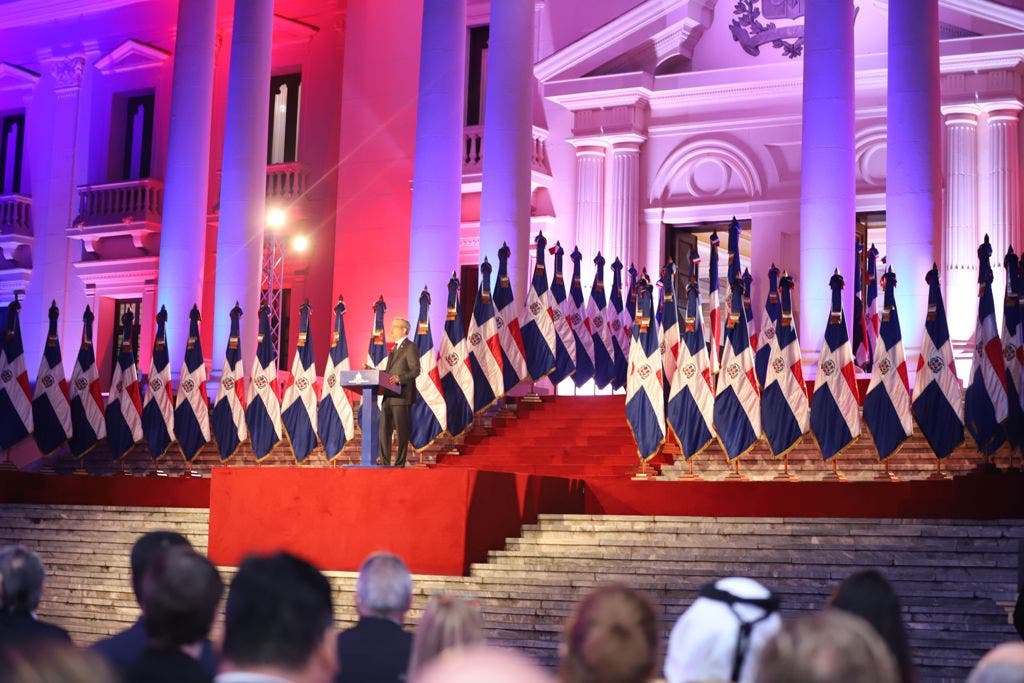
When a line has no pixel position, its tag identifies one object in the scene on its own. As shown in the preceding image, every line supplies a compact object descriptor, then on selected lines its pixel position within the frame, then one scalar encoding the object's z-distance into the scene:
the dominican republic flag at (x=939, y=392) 17.08
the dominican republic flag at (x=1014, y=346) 16.67
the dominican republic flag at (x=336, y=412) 21.27
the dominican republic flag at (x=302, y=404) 21.62
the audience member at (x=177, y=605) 4.09
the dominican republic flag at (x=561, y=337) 22.05
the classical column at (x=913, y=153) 20.56
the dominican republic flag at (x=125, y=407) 23.30
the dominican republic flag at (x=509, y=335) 21.53
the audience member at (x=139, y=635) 4.51
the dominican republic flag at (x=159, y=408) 23.16
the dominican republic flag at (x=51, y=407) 23.45
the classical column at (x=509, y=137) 23.86
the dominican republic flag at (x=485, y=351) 21.17
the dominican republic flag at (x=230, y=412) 22.69
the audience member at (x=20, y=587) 5.49
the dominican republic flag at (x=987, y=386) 16.78
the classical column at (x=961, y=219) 23.08
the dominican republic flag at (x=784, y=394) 17.84
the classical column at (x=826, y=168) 21.22
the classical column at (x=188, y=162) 26.47
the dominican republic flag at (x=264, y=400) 21.94
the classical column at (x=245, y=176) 26.19
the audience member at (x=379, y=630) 5.24
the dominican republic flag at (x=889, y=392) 17.25
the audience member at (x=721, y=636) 4.14
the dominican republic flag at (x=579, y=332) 22.44
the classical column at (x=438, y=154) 23.91
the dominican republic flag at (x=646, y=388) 18.38
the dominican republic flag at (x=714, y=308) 20.77
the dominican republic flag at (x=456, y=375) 20.78
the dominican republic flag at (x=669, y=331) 19.19
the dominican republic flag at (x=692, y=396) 18.16
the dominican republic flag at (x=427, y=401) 20.53
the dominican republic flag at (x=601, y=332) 22.80
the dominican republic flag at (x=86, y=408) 23.52
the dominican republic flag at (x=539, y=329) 21.78
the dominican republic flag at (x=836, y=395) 17.47
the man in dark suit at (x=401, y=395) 16.55
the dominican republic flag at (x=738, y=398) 17.94
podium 15.41
